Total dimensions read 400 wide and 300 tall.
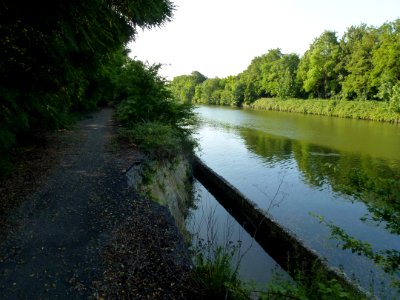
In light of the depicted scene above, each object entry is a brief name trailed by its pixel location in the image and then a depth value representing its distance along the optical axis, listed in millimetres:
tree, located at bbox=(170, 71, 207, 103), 128000
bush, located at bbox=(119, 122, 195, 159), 12008
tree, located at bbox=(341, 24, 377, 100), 49438
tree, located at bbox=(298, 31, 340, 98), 57938
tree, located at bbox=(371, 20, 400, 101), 43312
